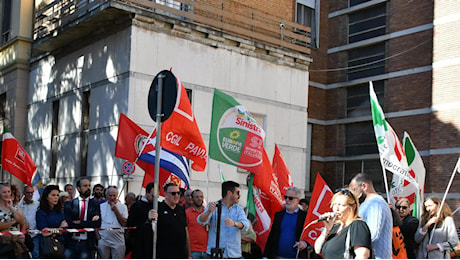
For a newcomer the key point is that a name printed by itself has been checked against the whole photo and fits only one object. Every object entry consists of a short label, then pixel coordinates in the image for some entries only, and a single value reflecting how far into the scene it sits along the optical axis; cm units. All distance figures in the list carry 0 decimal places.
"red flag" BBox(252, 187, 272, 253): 988
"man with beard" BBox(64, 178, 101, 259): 1014
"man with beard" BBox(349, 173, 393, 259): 602
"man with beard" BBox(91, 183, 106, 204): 1069
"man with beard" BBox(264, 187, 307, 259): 830
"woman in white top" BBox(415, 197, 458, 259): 904
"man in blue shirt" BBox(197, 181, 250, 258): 853
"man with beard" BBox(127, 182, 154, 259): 798
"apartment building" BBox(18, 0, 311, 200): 1727
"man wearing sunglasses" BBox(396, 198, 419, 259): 886
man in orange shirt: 935
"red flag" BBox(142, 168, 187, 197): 977
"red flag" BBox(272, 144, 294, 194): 1166
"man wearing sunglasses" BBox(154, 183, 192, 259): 812
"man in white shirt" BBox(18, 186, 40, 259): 967
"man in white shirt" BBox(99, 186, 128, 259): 1031
